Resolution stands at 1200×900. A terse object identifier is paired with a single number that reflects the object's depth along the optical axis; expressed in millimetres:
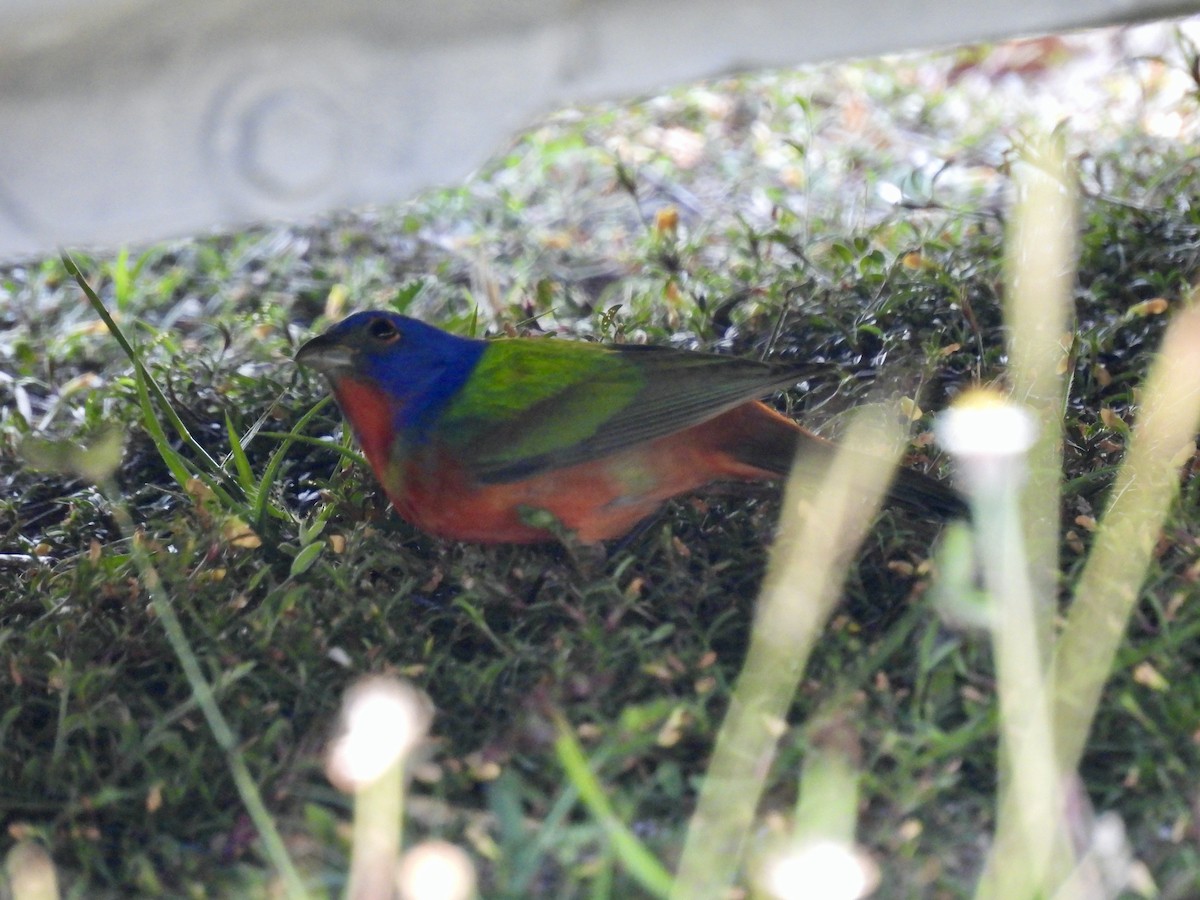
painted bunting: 5645
